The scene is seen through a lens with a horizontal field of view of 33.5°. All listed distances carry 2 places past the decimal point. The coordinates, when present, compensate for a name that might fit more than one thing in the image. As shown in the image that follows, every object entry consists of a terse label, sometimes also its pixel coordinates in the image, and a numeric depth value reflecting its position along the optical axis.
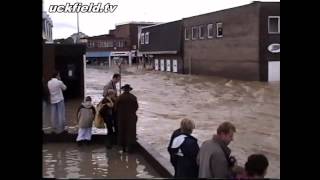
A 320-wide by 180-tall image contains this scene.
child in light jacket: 11.67
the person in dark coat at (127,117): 10.80
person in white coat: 12.64
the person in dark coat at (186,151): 6.59
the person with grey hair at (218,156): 5.54
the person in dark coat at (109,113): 11.66
